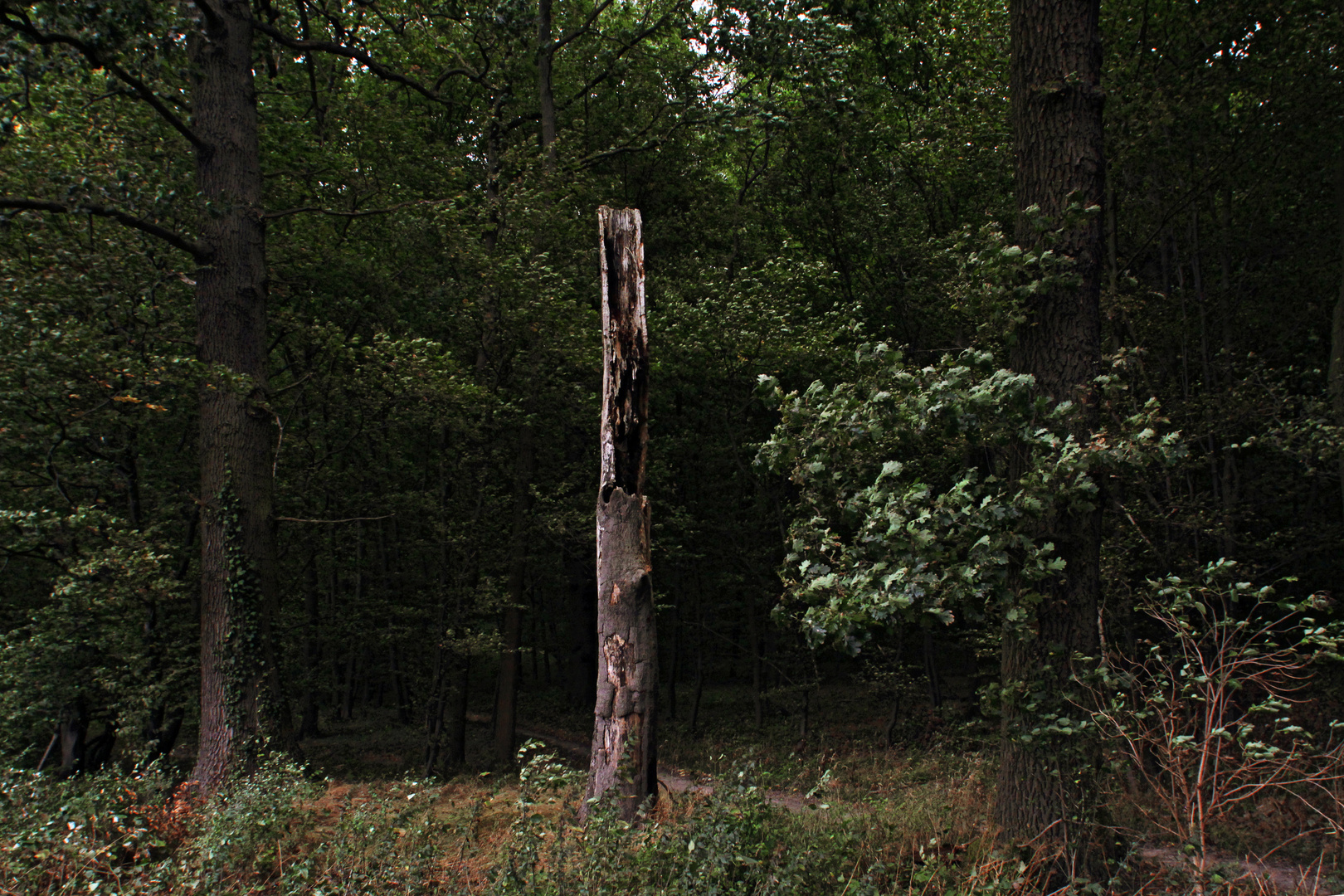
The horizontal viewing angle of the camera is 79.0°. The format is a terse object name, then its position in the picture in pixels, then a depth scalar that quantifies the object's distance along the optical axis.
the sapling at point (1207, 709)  4.23
